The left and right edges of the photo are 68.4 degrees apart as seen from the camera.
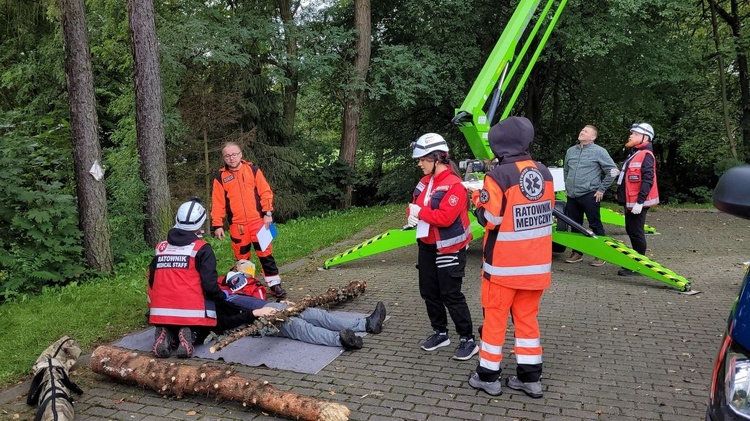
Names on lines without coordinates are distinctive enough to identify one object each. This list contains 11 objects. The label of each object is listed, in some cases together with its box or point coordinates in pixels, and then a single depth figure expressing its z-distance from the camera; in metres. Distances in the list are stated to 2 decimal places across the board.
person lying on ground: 5.02
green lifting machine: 6.99
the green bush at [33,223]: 6.97
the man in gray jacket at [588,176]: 8.08
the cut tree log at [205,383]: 3.57
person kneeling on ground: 4.76
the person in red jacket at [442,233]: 4.54
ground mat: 4.64
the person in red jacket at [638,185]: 7.34
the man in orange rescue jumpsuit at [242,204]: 6.50
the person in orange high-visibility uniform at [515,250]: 3.85
